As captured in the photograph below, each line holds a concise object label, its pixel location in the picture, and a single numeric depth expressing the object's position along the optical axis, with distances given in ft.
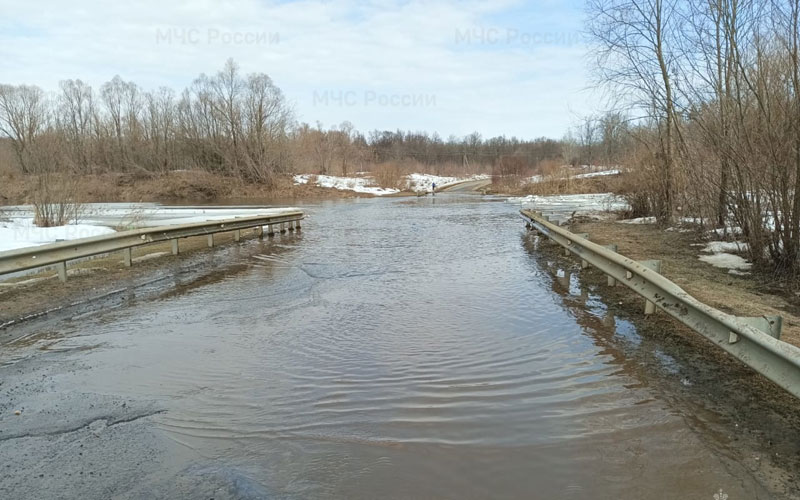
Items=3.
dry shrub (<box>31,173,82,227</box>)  59.16
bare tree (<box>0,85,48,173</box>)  217.97
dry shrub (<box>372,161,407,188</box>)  253.44
